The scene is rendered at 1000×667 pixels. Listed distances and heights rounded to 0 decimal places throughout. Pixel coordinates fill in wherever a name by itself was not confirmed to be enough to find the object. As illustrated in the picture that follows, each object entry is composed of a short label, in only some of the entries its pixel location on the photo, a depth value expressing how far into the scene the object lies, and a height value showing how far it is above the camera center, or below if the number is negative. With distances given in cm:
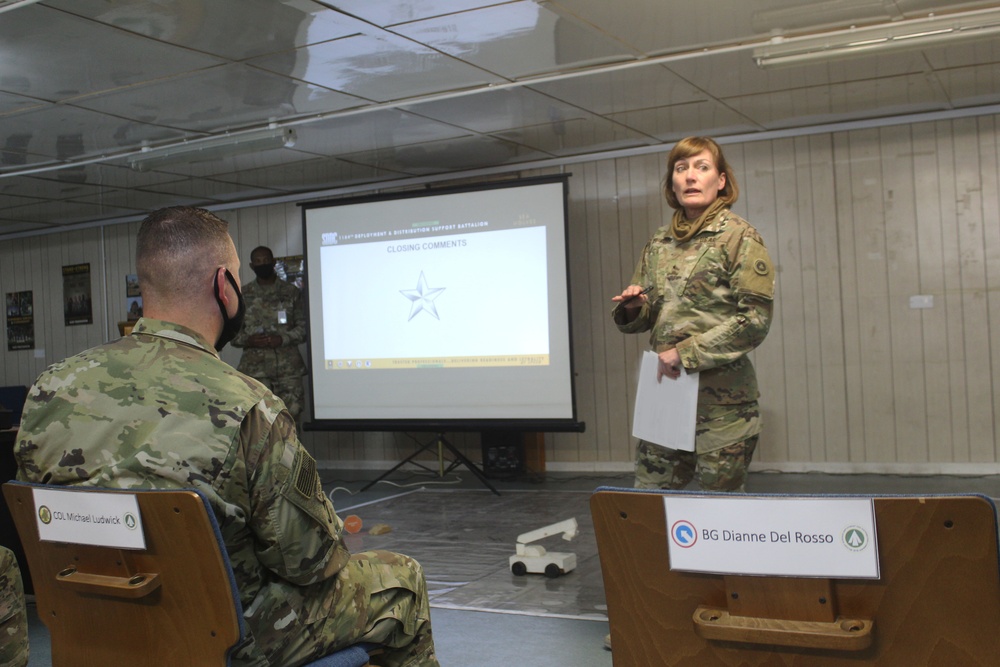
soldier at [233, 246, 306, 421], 654 +15
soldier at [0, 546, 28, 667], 185 -53
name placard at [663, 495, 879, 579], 91 -22
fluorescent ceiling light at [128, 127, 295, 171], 491 +117
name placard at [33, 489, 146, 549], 130 -24
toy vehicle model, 357 -88
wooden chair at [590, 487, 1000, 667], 87 -29
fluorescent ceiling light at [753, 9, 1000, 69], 363 +122
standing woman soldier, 245 +6
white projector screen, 572 +22
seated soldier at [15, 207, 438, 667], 137 -15
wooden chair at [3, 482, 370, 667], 127 -35
